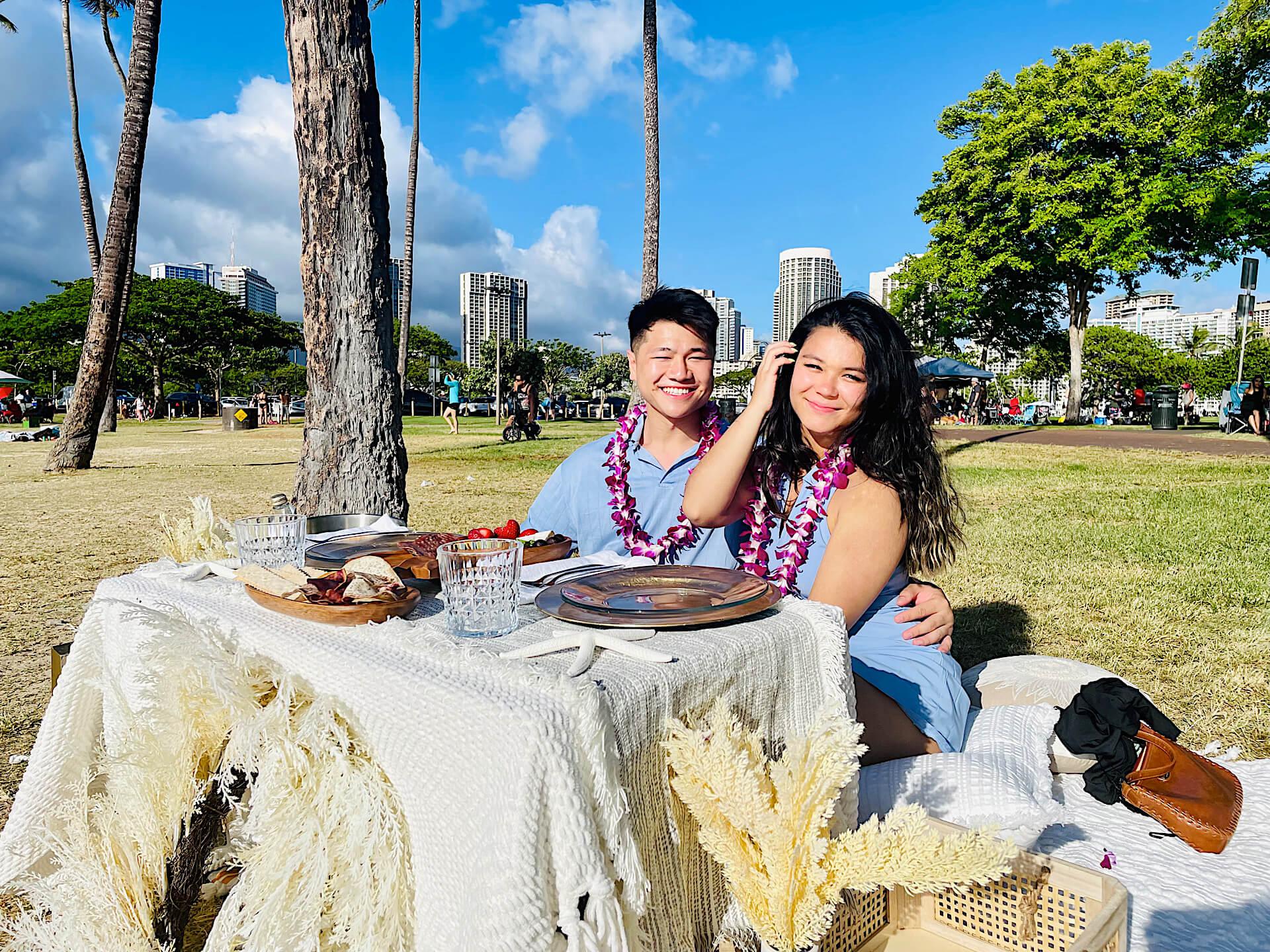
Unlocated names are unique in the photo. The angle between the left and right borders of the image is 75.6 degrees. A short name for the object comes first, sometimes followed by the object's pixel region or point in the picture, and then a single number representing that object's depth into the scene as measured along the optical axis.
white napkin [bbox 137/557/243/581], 2.01
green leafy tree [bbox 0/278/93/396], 45.47
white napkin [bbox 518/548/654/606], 2.18
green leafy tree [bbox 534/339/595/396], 78.56
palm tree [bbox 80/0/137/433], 25.23
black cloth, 2.46
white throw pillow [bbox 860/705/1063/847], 1.97
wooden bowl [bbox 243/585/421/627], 1.62
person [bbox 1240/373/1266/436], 20.48
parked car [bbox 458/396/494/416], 62.09
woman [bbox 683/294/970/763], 2.29
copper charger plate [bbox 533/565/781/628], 1.61
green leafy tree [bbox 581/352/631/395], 82.31
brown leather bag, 2.29
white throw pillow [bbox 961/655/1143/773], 2.99
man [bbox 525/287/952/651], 3.07
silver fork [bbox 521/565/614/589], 2.12
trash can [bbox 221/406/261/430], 32.56
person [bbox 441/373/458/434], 28.86
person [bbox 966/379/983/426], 35.34
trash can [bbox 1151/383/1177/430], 23.58
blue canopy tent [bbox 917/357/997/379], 36.31
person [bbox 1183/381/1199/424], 31.21
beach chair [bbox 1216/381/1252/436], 21.88
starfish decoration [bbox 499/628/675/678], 1.42
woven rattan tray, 1.47
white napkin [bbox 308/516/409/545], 2.74
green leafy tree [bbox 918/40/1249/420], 26.88
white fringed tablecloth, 1.17
